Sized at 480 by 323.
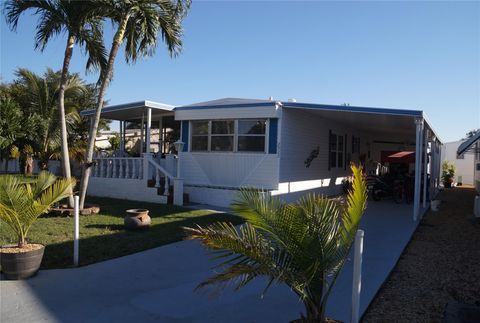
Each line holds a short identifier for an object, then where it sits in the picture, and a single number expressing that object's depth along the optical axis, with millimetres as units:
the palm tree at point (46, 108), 22422
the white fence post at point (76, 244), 6336
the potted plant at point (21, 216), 5523
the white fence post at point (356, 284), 3818
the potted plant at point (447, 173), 29092
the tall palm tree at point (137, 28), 10328
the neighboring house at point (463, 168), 35831
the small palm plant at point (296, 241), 3520
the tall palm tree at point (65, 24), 9977
